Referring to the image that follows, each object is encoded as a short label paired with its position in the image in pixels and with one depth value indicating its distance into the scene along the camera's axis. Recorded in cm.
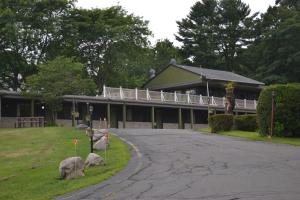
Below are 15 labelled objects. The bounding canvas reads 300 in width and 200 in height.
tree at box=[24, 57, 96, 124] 4197
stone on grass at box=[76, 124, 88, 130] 3435
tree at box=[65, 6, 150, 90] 5759
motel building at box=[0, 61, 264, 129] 4531
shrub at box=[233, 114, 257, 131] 3481
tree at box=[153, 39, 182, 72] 8797
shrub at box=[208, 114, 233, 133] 3381
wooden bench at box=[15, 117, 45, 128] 4209
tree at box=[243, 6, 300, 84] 6750
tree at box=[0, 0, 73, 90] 5112
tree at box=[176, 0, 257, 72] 8356
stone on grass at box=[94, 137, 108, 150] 2220
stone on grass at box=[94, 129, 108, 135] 2478
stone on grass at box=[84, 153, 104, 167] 1756
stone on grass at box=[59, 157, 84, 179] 1563
